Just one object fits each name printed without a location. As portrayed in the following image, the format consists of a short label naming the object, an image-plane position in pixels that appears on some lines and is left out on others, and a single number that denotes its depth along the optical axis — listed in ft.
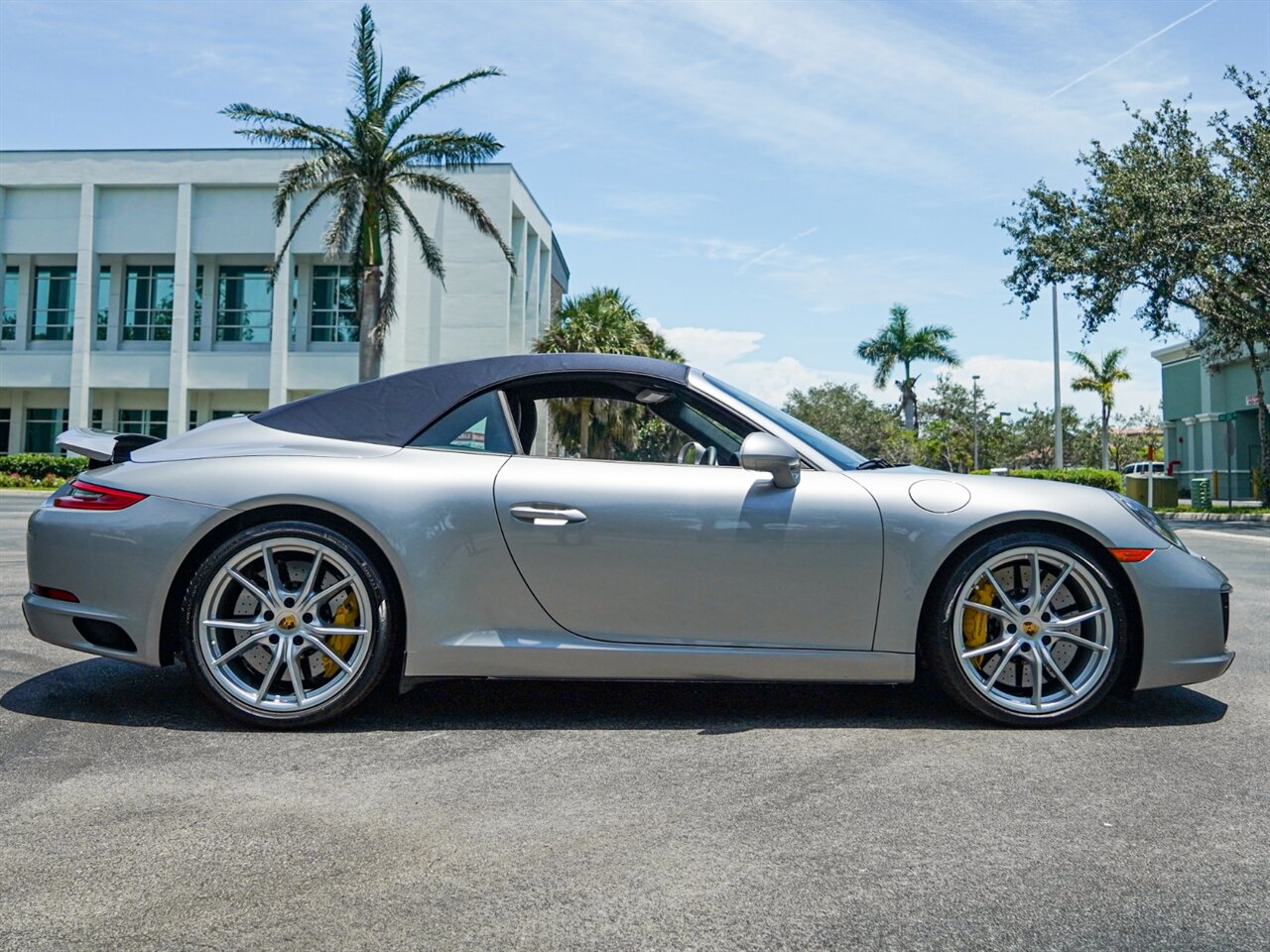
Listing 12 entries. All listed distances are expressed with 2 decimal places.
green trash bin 98.58
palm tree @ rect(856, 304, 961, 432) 199.41
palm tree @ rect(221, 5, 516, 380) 81.41
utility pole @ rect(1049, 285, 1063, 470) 133.39
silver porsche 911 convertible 12.25
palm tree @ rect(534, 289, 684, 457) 117.60
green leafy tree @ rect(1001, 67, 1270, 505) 81.25
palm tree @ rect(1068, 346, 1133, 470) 212.43
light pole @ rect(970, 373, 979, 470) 225.89
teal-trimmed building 142.61
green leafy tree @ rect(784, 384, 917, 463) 239.30
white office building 125.49
